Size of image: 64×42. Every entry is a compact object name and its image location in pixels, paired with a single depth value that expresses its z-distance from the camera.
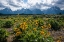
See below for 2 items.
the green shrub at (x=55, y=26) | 5.15
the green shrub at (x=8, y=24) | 5.69
